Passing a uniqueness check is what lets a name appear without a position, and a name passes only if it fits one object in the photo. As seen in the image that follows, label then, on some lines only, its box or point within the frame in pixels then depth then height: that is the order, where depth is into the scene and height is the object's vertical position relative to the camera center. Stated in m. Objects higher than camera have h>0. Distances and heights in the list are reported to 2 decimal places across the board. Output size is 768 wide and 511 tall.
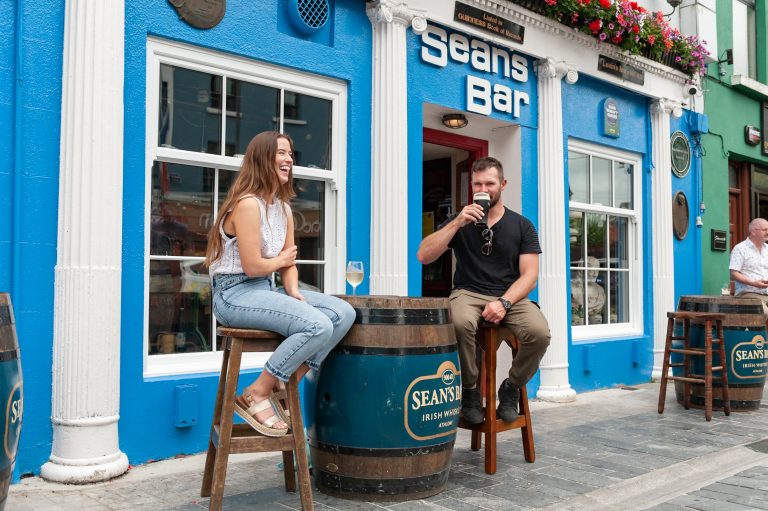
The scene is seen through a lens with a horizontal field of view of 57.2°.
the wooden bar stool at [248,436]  2.90 -0.61
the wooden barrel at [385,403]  3.19 -0.52
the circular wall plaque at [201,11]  4.25 +1.71
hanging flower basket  6.48 +2.61
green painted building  8.84 +2.05
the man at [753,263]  7.02 +0.27
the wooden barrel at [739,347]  5.80 -0.47
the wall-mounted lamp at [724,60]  9.02 +2.93
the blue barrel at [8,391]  2.14 -0.32
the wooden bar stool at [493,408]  3.87 -0.67
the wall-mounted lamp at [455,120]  6.20 +1.50
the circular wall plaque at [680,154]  8.22 +1.61
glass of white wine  3.59 +0.09
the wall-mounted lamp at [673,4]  8.07 +3.30
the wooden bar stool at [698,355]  5.64 -0.55
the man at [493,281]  3.85 +0.05
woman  3.00 +0.03
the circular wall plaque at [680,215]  8.16 +0.88
